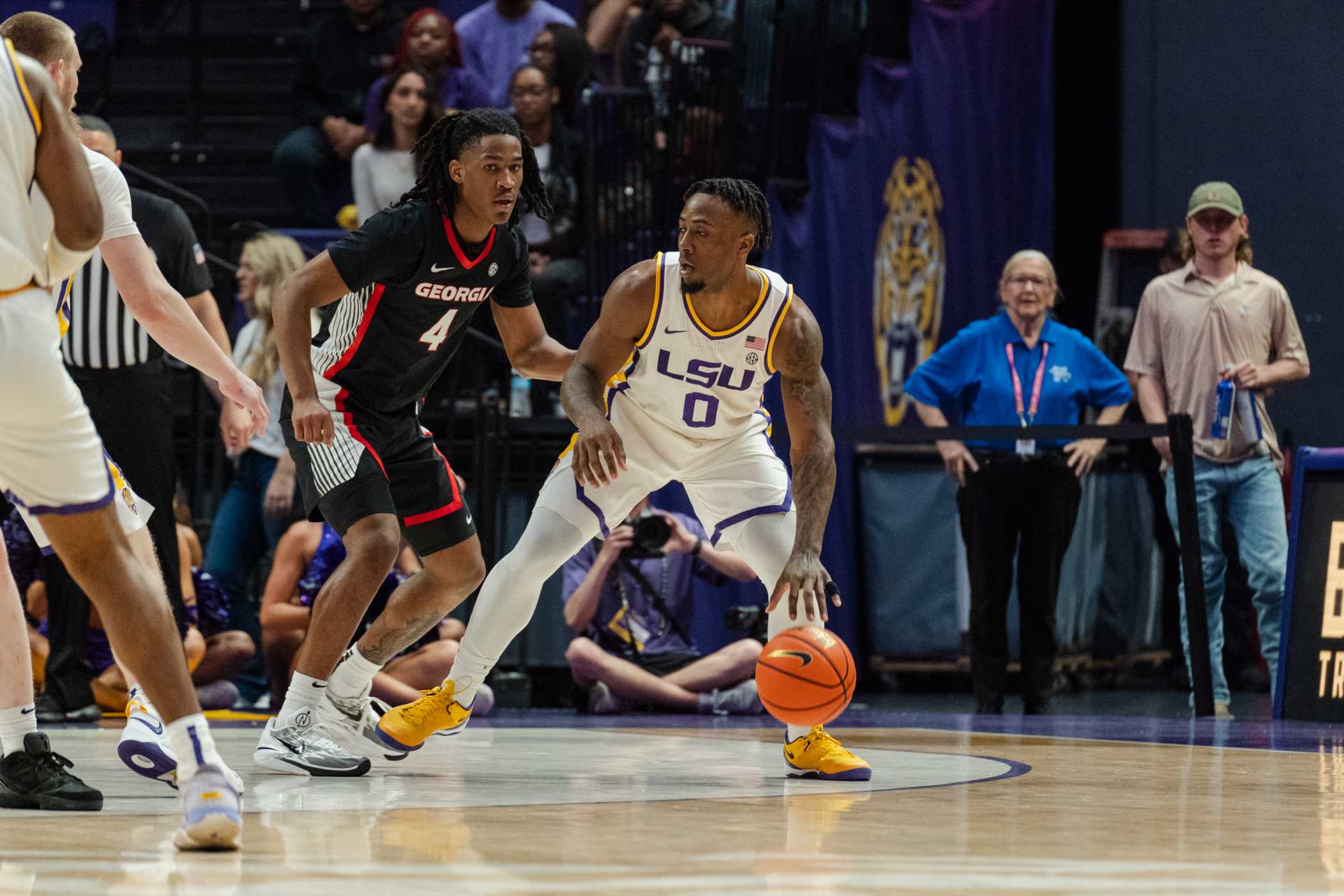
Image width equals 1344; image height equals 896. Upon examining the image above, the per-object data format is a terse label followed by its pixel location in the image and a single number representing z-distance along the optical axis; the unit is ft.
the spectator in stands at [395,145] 68.54
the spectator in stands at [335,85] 75.10
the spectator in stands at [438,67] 72.38
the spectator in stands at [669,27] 66.74
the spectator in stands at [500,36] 75.05
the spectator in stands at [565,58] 70.23
